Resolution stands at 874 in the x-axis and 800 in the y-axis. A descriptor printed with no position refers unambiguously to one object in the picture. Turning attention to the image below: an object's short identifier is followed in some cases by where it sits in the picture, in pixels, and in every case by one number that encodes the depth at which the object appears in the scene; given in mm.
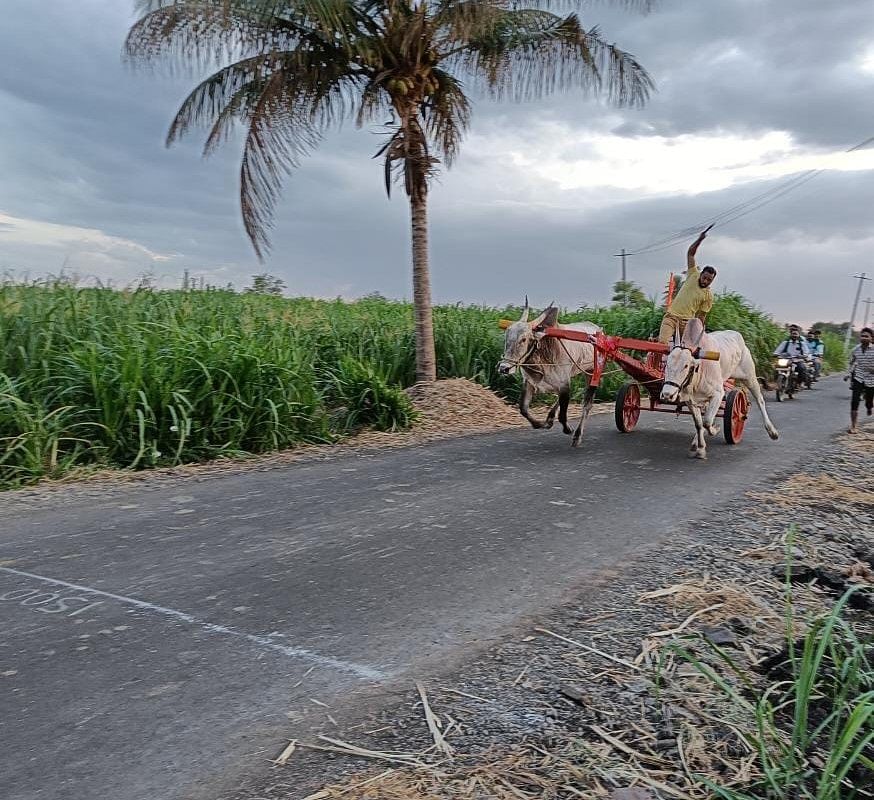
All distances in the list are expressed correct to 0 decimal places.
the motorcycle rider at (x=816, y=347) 22328
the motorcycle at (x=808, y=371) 19936
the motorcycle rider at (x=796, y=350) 19375
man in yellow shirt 9898
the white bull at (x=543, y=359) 9148
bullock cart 9320
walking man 11867
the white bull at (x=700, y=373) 8773
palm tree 10398
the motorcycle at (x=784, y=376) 18844
